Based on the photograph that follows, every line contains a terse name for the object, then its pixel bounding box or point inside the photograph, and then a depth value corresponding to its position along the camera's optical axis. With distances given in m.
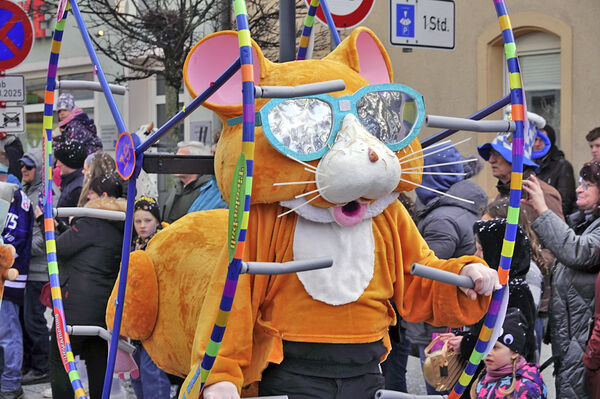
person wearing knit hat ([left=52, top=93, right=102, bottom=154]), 7.39
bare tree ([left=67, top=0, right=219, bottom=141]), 10.51
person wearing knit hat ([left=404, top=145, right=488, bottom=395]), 5.07
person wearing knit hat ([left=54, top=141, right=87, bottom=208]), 6.59
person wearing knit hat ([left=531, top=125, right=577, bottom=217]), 7.59
